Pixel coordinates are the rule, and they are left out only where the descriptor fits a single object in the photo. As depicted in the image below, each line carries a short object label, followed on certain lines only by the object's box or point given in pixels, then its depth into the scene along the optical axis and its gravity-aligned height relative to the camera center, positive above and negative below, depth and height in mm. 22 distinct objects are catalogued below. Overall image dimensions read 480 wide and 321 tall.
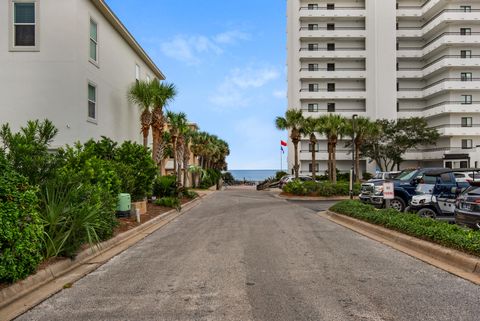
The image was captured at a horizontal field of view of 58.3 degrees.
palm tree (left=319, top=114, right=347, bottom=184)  38812 +4107
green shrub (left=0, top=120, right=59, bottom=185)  8742 +350
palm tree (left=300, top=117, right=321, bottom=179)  40781 +4318
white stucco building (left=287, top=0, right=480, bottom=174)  58062 +16119
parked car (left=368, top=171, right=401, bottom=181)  27075 -150
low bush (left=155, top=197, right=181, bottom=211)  21359 -1503
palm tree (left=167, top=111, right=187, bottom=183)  36312 +4344
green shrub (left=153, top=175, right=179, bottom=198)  25484 -860
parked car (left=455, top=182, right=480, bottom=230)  9969 -840
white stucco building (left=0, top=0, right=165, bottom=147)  16875 +4279
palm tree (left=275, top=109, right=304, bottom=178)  41062 +4790
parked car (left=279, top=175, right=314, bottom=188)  47903 -683
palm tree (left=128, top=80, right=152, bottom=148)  23281 +4054
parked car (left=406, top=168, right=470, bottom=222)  13812 -759
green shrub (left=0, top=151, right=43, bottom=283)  5797 -776
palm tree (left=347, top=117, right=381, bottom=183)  42066 +4286
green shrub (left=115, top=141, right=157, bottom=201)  17016 +284
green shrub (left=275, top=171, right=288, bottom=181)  66688 -227
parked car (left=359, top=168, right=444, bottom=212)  17391 -705
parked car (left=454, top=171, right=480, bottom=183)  16359 -126
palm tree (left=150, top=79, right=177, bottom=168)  23359 +3882
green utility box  14102 -1076
